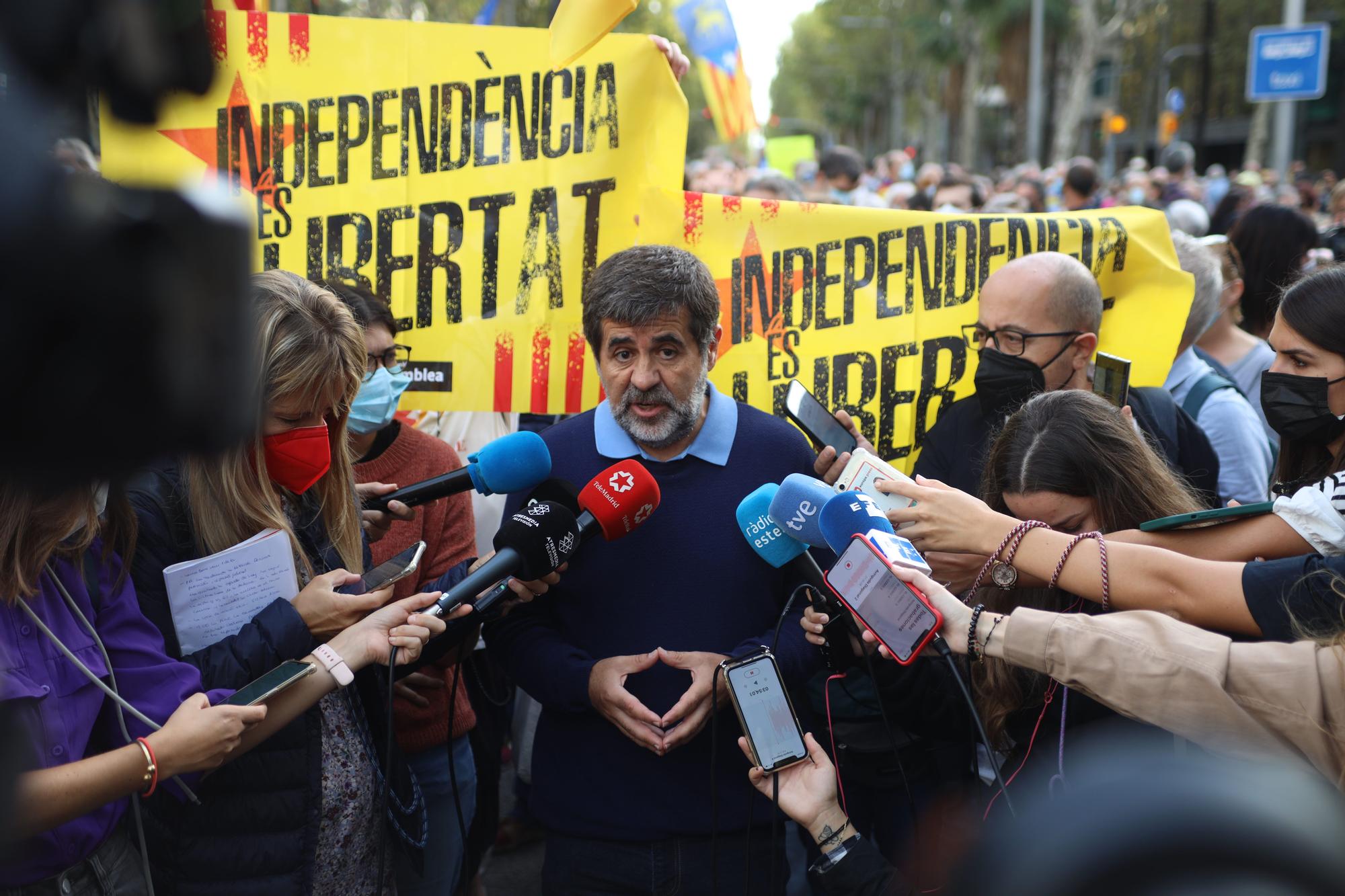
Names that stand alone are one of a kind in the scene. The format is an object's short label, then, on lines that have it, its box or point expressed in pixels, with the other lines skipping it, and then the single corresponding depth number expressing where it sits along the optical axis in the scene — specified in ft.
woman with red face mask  7.44
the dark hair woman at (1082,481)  8.54
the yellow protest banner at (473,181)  12.50
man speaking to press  8.49
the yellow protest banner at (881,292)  12.80
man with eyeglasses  11.18
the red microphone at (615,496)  8.29
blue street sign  49.78
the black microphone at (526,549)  7.43
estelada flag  28.84
